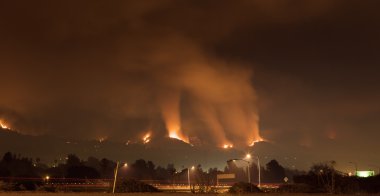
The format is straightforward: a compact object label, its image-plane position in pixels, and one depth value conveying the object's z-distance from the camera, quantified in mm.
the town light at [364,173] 121856
